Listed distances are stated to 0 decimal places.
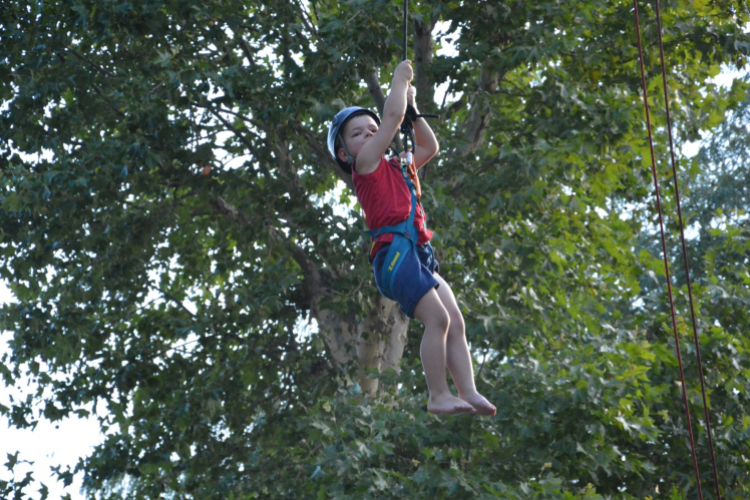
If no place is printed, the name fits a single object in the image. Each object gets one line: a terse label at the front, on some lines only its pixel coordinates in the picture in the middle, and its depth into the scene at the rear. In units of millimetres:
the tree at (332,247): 15297
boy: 7816
